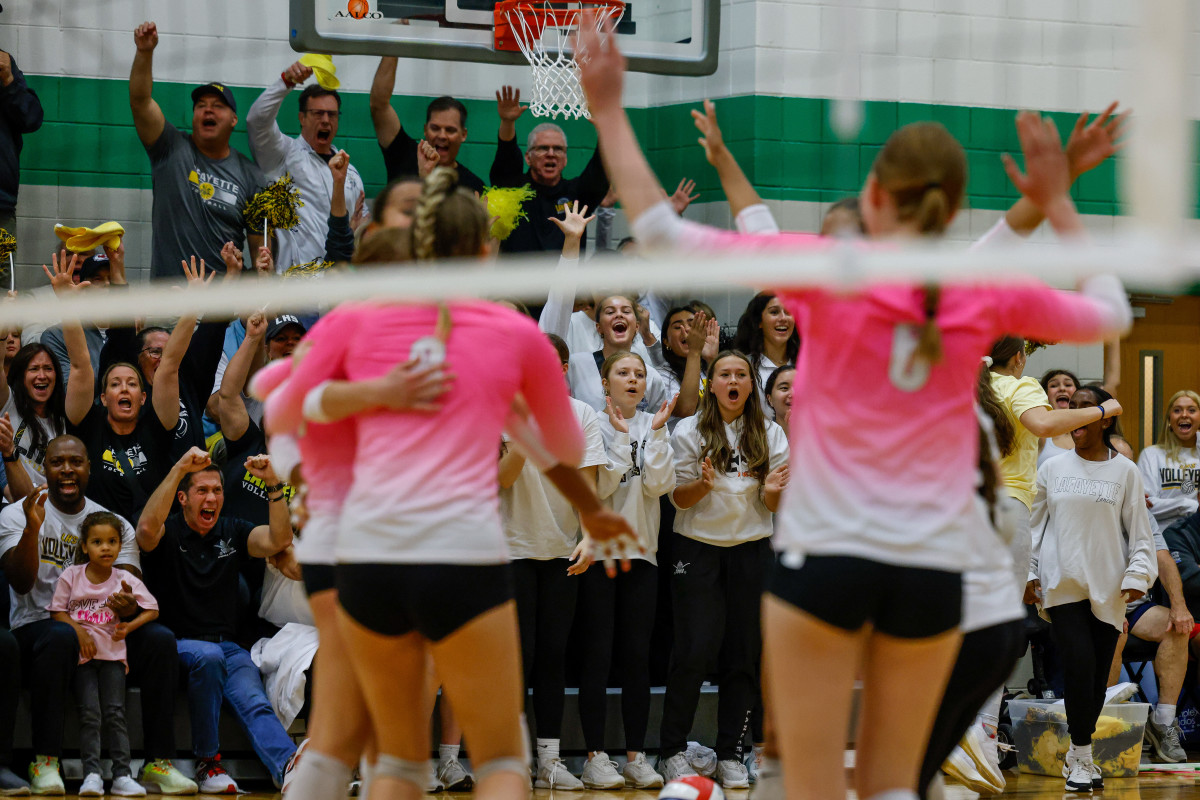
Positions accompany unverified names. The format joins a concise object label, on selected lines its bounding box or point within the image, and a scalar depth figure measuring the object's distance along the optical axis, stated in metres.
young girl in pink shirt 13.09
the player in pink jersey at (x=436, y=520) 6.00
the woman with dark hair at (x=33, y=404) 14.46
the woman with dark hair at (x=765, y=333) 16.33
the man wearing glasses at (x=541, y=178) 17.97
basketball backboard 14.58
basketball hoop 15.24
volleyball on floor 7.57
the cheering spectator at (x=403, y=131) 17.87
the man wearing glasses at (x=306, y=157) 18.23
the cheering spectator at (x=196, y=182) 17.58
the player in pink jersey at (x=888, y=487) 5.51
